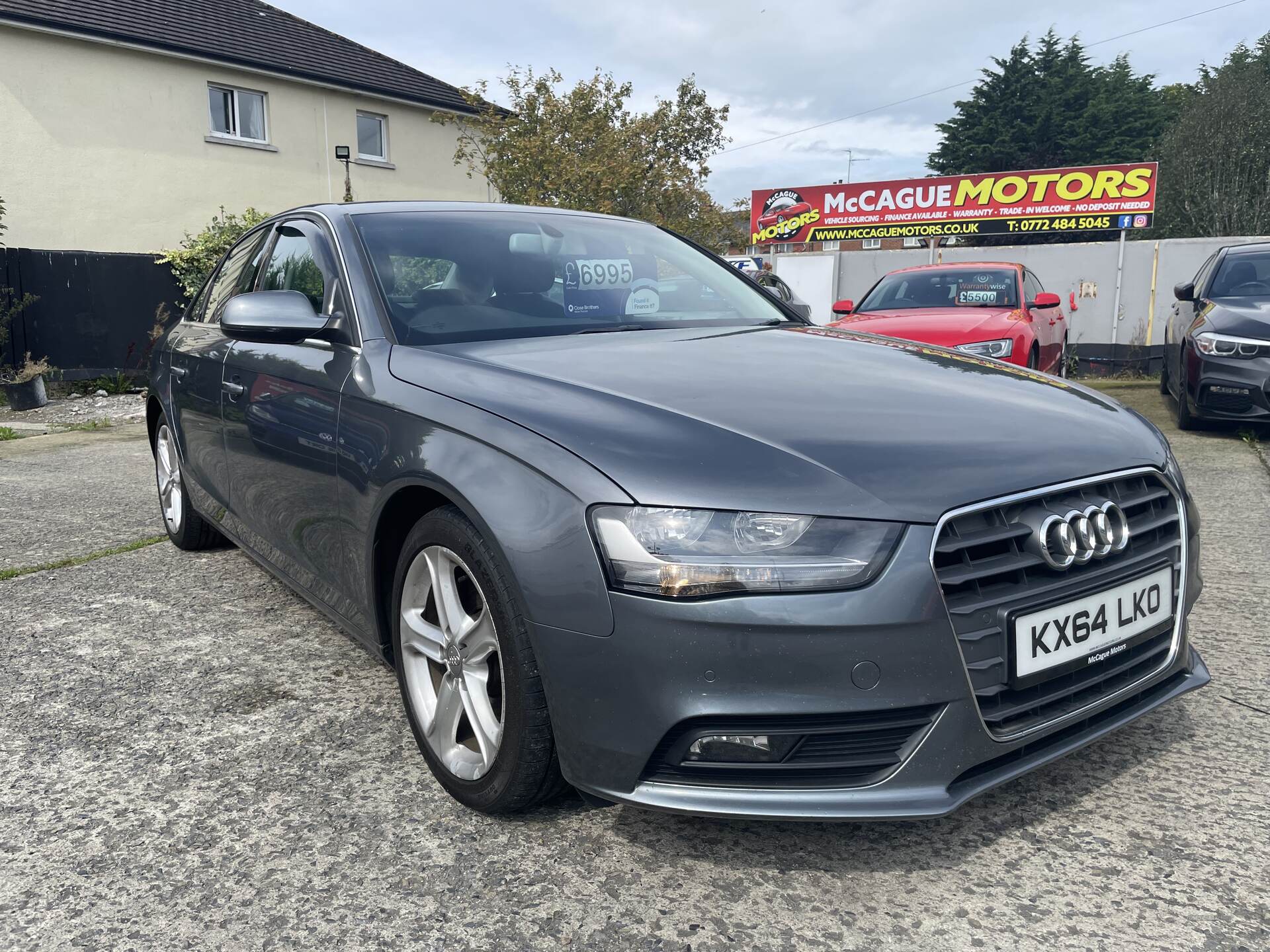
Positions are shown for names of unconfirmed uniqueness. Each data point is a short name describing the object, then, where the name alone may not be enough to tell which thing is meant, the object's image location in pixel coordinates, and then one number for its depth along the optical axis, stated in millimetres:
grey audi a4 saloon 1831
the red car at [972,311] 7914
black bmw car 7246
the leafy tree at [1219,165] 41031
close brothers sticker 3176
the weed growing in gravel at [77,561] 4359
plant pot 11688
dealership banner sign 19000
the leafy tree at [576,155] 18719
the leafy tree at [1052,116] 48375
